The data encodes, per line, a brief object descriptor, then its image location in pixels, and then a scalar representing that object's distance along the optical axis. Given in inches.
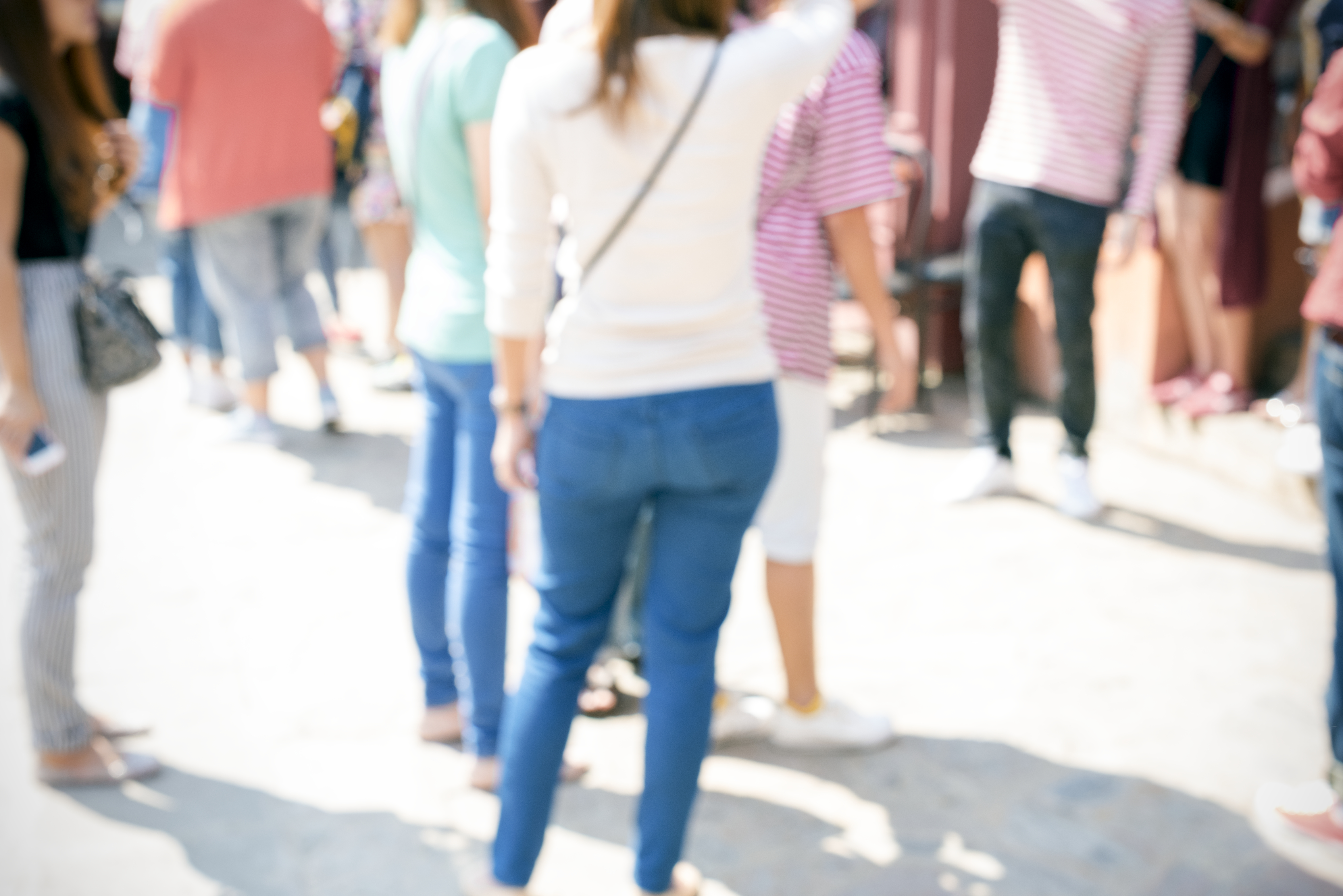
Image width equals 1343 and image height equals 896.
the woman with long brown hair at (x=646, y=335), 74.7
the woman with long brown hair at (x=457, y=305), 101.7
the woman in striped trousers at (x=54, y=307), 101.1
